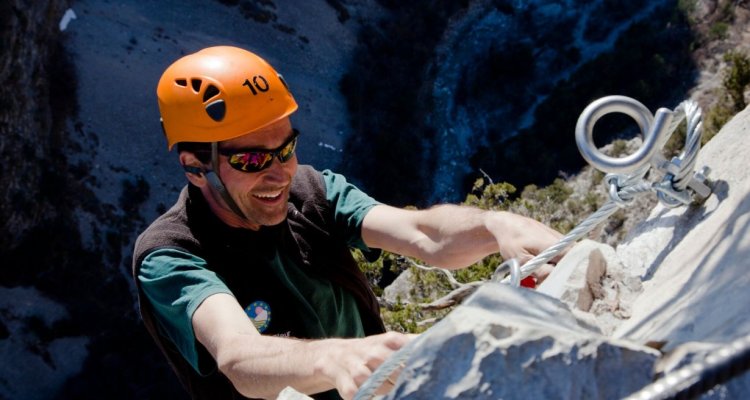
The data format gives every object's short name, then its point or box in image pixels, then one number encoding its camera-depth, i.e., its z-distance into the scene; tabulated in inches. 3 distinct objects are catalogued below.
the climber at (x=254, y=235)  89.1
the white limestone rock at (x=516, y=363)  51.0
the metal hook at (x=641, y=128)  73.3
